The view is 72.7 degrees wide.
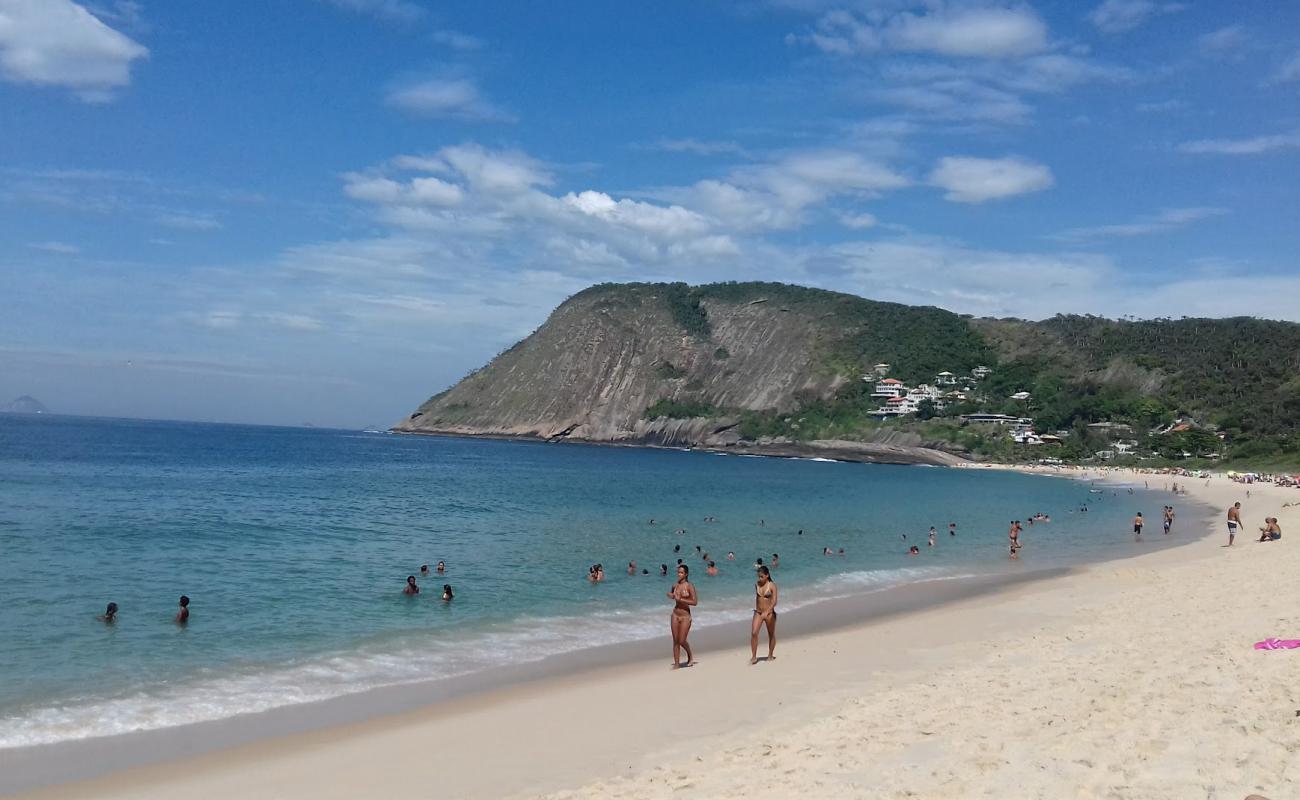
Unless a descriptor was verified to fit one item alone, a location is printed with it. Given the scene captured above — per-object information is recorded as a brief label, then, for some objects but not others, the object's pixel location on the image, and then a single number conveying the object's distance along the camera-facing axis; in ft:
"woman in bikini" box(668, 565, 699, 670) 44.47
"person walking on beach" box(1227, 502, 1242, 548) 98.32
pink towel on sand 35.83
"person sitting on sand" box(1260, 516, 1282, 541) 94.99
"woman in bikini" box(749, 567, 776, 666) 44.68
